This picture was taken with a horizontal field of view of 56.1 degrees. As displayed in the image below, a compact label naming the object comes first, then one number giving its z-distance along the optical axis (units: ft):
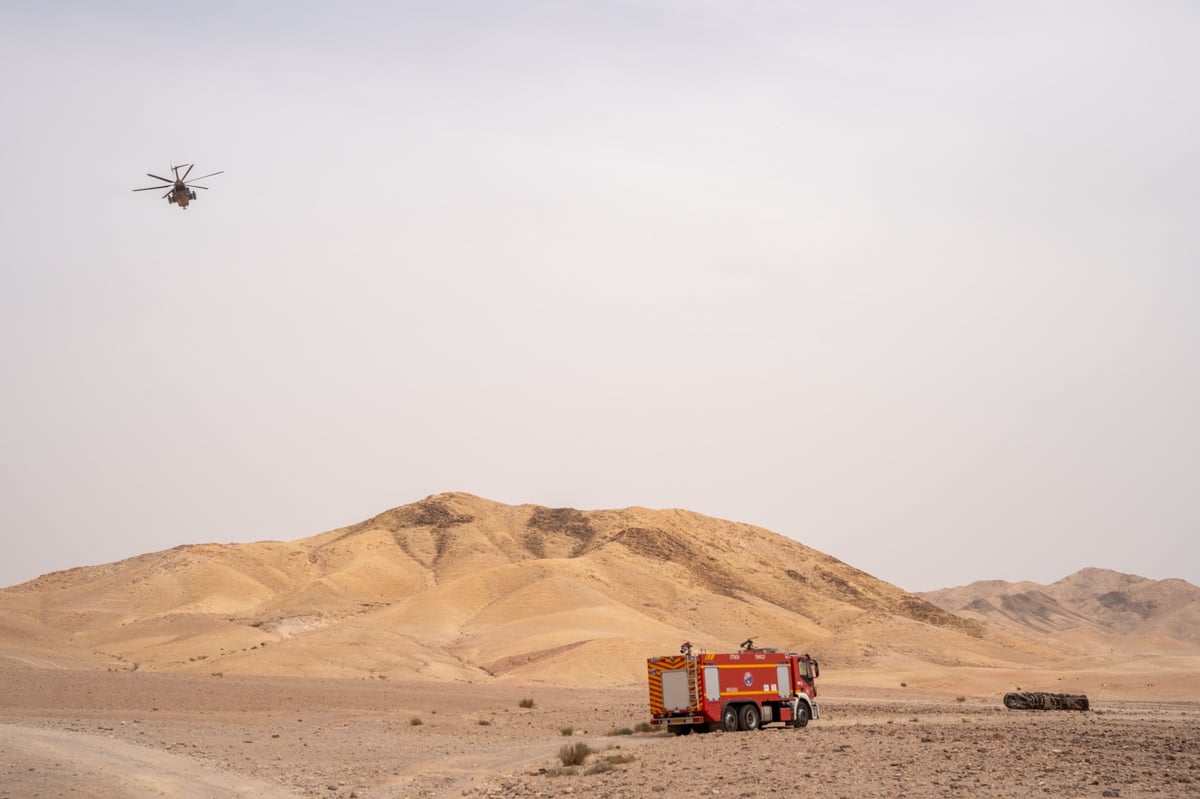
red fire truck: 121.08
